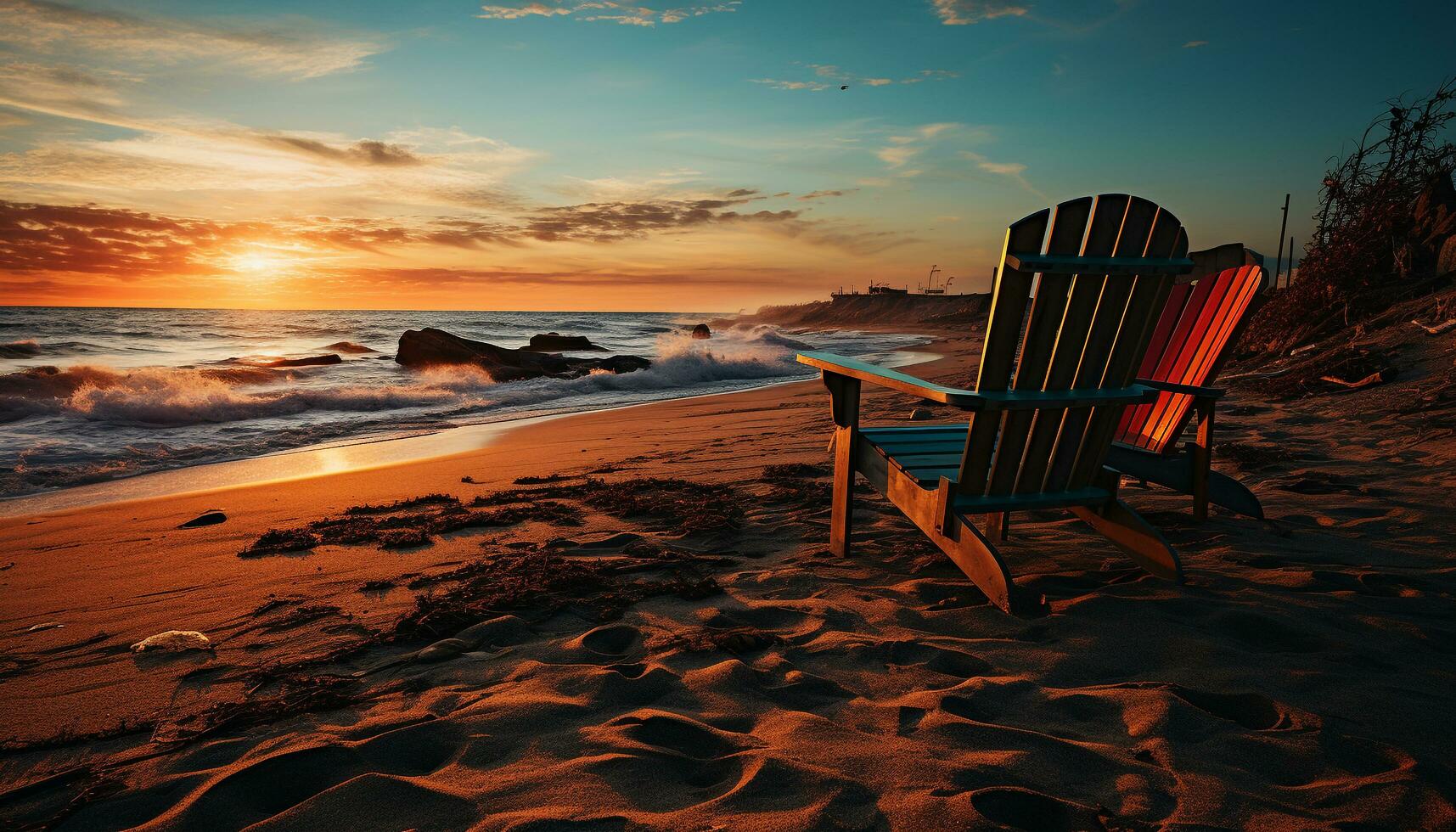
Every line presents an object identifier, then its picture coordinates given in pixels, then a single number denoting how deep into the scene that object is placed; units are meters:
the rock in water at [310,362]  16.25
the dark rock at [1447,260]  7.51
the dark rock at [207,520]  4.15
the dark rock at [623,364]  15.24
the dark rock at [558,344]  19.19
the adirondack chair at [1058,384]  2.34
